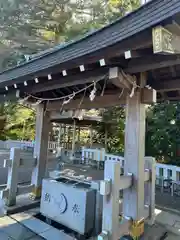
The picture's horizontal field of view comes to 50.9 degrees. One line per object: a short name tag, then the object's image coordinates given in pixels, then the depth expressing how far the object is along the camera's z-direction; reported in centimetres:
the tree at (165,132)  681
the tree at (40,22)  1053
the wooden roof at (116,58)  174
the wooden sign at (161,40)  160
